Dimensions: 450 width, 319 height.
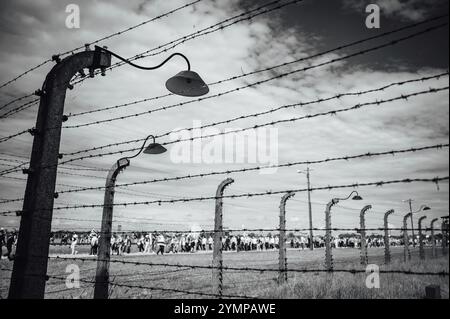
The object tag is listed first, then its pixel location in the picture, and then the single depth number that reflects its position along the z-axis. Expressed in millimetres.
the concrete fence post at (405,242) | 13035
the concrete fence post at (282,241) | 8000
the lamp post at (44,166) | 3953
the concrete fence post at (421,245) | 11742
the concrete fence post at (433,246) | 15262
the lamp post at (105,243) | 5805
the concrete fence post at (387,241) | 12398
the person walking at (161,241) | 23023
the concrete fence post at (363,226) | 12259
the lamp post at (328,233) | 10688
